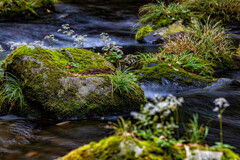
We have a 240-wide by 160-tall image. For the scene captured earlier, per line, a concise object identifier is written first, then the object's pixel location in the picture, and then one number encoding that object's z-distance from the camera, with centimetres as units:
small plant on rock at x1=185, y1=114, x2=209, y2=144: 418
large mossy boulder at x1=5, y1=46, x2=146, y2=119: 940
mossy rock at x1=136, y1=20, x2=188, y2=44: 2152
